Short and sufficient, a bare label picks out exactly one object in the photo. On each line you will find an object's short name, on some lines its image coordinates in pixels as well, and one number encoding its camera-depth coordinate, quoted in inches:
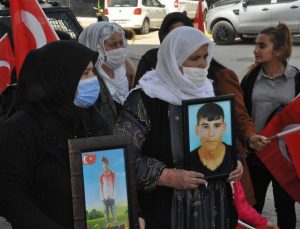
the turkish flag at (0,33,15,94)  169.2
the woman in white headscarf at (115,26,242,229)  104.0
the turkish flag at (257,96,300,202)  146.9
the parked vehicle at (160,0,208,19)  911.7
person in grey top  156.6
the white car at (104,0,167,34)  798.5
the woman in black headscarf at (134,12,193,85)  196.5
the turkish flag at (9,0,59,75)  155.0
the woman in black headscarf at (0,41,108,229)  79.6
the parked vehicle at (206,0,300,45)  657.0
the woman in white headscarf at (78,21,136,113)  167.9
